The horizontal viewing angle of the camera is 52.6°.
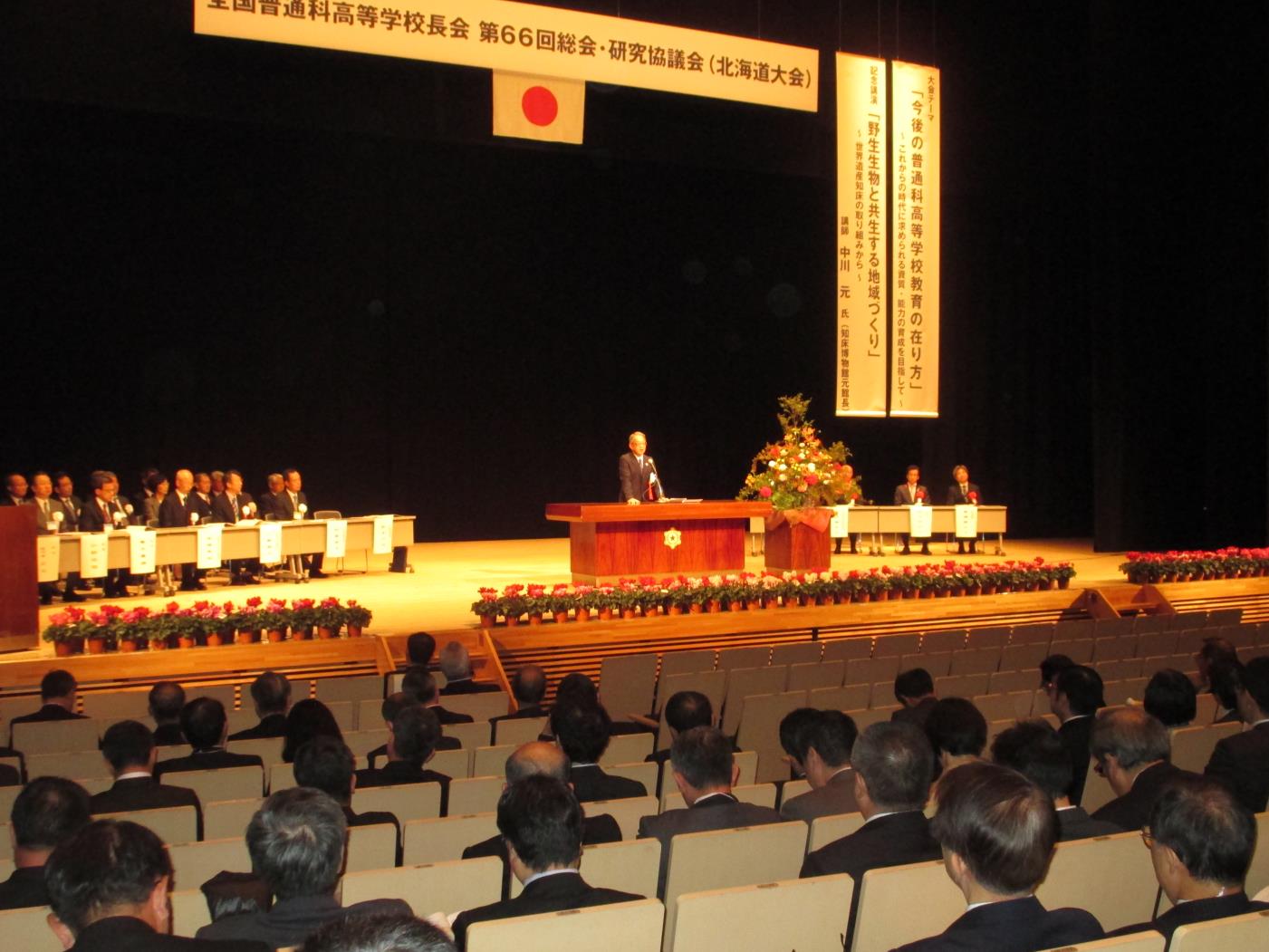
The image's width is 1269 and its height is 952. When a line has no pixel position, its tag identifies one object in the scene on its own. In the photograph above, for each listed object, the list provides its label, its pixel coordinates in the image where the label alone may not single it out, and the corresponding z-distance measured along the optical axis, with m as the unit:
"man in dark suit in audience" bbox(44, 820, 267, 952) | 2.28
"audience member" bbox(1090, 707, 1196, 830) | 3.54
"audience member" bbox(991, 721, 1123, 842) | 3.34
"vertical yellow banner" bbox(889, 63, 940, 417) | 11.88
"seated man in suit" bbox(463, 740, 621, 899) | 3.51
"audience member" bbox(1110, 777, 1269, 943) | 2.46
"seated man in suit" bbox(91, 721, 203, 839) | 3.96
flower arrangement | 12.01
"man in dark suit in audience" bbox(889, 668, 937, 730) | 5.50
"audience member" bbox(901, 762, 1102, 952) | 2.27
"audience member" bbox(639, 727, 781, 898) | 3.50
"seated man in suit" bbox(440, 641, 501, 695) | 6.80
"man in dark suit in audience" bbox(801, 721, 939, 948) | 3.08
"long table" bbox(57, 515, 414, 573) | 10.48
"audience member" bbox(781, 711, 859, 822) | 3.84
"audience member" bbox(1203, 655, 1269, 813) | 4.04
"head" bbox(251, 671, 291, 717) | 5.68
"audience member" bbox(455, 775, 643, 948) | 2.63
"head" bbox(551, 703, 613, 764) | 4.24
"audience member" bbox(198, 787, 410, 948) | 2.53
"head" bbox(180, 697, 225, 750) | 4.73
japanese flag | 11.27
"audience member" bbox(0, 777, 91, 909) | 2.97
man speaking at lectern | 11.70
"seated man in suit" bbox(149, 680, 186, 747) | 5.50
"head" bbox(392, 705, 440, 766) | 4.34
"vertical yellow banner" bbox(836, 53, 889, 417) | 11.61
